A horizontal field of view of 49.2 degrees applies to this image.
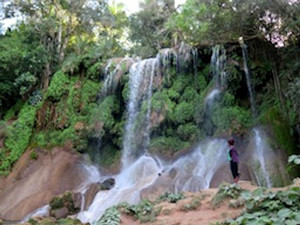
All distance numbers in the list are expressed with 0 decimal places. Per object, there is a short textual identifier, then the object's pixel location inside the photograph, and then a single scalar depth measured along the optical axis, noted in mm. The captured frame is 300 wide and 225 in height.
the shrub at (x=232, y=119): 14070
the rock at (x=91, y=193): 12629
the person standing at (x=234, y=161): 8828
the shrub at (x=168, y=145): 15125
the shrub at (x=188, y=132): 14977
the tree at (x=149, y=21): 26064
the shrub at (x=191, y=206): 7702
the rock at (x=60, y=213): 12227
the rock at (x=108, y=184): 13536
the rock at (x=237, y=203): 6764
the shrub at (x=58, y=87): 19016
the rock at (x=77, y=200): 12678
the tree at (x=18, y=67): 19469
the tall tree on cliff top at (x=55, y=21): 21547
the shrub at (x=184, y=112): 15375
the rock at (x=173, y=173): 12197
